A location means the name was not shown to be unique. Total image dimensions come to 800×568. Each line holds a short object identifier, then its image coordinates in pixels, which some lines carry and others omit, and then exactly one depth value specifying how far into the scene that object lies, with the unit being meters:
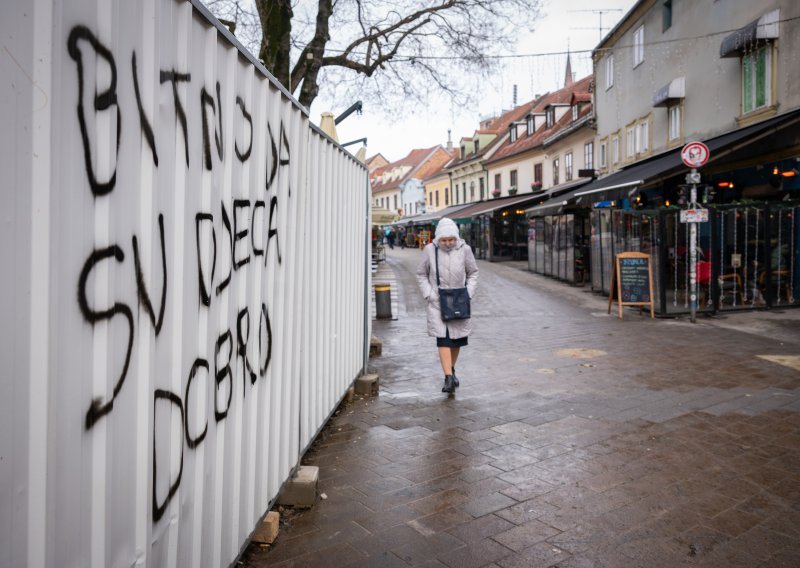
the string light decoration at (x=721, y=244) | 12.25
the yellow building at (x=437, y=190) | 54.28
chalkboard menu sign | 12.04
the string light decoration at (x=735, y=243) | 12.26
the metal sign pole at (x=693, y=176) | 10.88
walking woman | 6.38
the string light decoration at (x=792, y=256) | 12.38
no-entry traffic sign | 10.87
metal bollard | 12.58
